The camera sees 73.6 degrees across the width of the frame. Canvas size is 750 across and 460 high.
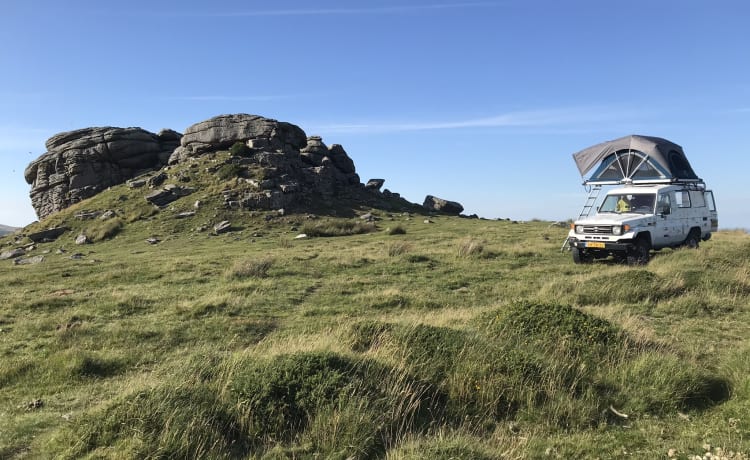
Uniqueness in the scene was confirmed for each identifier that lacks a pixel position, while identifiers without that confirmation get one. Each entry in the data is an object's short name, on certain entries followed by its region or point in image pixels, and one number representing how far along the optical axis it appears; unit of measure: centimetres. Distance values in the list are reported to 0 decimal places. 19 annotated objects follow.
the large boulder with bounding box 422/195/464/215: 5647
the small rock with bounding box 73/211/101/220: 4341
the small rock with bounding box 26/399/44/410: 669
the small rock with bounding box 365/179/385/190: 6138
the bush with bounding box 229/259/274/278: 1788
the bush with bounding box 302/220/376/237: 3650
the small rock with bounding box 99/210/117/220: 4216
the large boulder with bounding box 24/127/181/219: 5572
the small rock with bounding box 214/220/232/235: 3675
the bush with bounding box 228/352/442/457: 568
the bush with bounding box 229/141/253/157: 5138
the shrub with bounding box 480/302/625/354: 816
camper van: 1841
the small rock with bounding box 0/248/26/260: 3280
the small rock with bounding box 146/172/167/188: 4894
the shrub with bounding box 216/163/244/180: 4725
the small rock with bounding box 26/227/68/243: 3927
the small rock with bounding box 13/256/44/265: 2861
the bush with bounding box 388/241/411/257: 2292
